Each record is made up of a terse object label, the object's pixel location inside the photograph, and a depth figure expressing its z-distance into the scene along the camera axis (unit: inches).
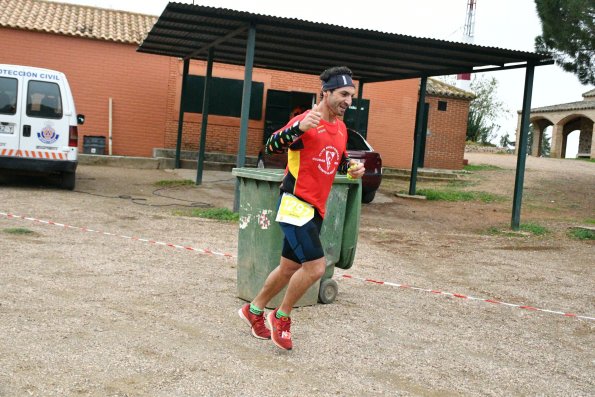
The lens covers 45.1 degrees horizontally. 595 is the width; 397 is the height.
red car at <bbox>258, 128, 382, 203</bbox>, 544.7
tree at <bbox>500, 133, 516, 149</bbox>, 2127.7
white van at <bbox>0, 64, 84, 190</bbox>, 468.4
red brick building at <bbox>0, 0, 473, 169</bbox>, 798.5
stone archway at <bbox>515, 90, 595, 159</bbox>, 1502.2
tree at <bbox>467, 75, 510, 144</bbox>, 1993.1
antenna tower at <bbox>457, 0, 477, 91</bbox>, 1921.8
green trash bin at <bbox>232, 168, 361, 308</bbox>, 219.0
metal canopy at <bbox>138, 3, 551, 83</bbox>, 444.5
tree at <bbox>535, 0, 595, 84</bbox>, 668.1
